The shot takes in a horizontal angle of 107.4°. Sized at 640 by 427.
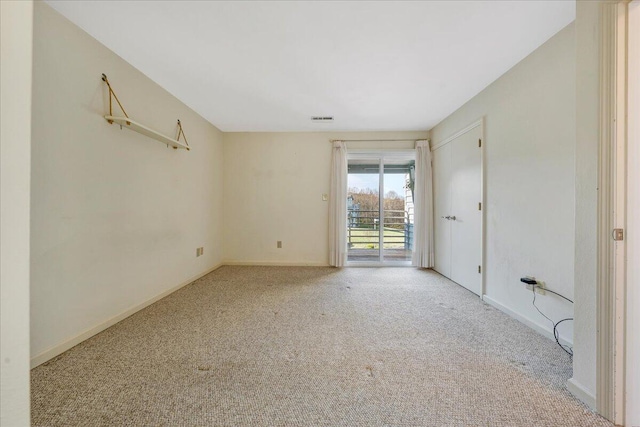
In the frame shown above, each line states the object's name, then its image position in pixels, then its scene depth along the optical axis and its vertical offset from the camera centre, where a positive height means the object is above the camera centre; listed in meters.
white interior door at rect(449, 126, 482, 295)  2.88 +0.07
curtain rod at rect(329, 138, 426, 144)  4.23 +1.38
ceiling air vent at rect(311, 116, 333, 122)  3.63 +1.52
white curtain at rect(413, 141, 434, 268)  4.08 +0.13
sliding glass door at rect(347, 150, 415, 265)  4.40 +0.23
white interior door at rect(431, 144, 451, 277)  3.61 +0.15
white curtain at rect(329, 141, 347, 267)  4.20 +0.11
